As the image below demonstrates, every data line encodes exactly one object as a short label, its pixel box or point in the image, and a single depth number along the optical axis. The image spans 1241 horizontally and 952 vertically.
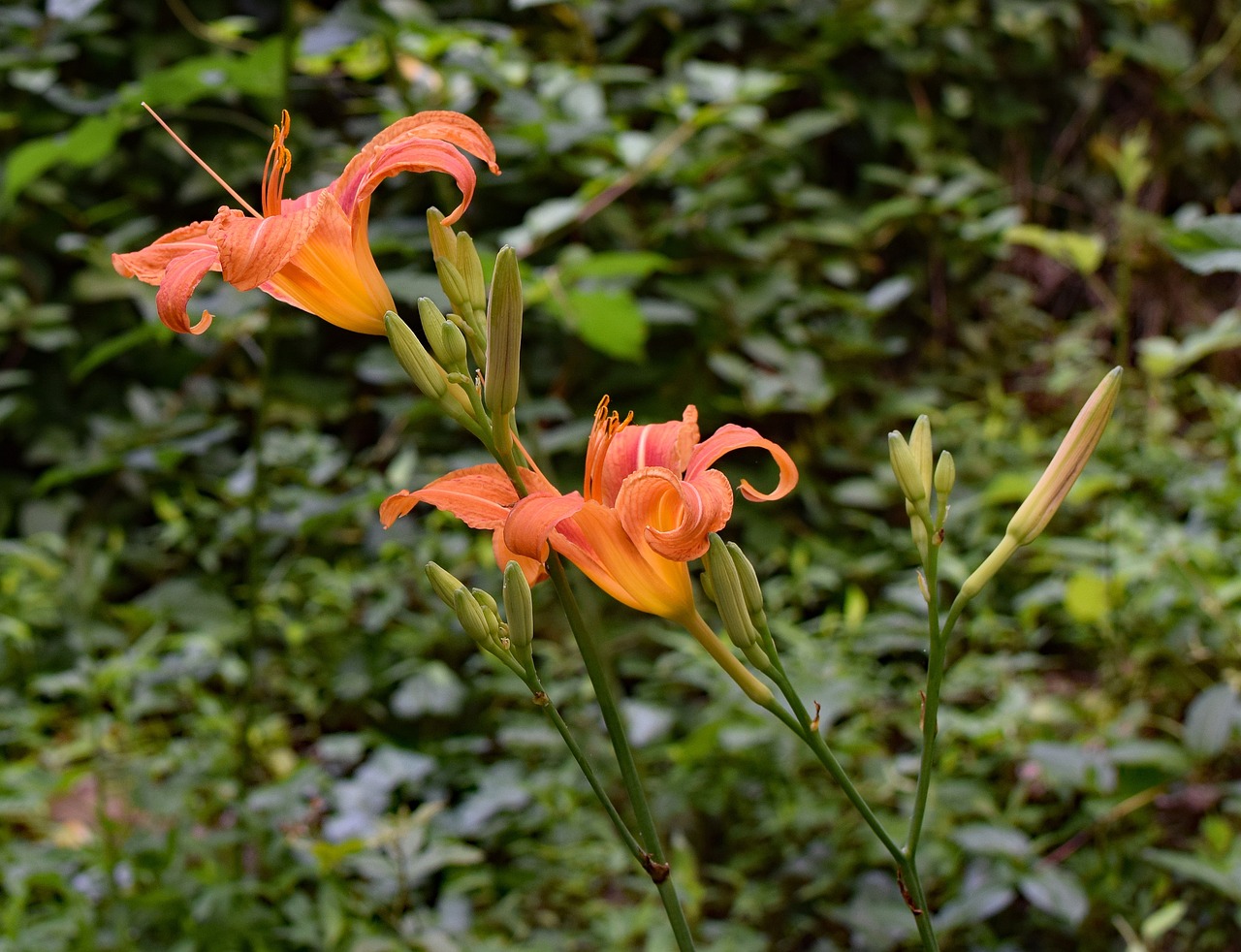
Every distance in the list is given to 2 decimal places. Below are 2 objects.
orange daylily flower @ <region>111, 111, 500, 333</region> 1.05
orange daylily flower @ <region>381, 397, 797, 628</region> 1.03
